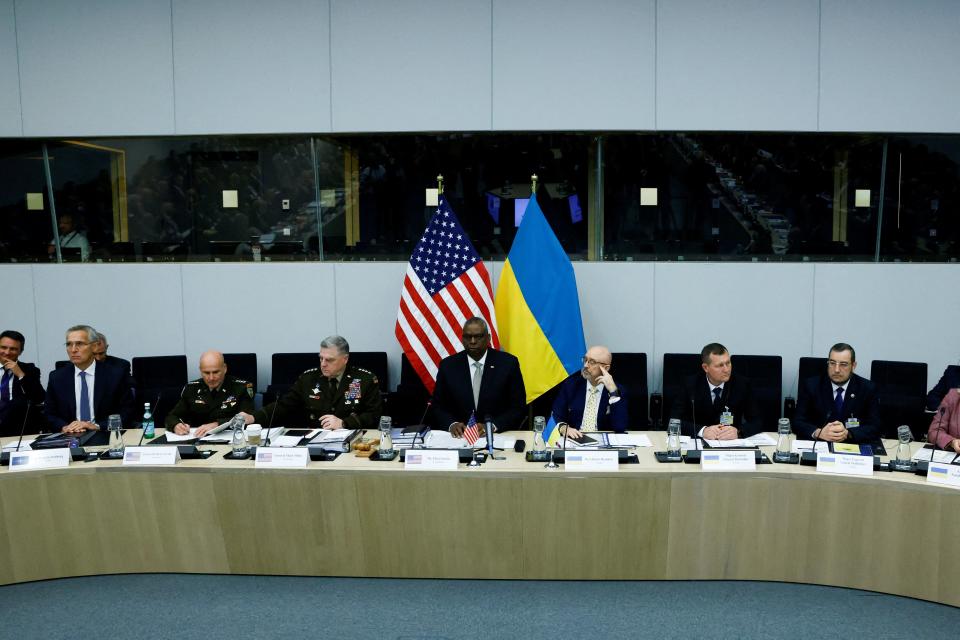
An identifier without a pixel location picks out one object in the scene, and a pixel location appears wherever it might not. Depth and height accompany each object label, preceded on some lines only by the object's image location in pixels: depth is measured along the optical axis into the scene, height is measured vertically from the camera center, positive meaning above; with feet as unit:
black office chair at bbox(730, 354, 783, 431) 18.49 -3.07
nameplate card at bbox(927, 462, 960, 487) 10.58 -3.25
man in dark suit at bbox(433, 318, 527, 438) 14.82 -2.63
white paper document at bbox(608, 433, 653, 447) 12.78 -3.33
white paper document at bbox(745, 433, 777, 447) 12.64 -3.29
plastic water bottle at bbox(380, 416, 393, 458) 12.10 -3.06
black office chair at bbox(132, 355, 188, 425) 19.65 -3.18
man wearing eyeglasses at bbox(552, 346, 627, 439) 13.88 -2.85
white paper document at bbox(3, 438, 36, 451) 12.70 -3.35
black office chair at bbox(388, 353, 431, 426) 18.52 -3.81
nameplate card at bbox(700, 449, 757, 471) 11.37 -3.25
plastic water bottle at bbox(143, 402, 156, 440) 13.61 -3.18
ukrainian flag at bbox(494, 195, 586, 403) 18.70 -1.49
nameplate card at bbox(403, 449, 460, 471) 11.62 -3.29
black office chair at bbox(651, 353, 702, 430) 19.24 -3.03
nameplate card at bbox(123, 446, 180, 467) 12.01 -3.30
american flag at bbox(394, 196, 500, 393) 18.69 -1.06
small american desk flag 12.80 -3.18
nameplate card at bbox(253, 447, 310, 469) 11.80 -3.29
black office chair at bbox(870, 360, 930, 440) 16.80 -3.46
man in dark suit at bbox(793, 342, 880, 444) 13.20 -2.93
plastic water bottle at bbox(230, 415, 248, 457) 12.32 -3.16
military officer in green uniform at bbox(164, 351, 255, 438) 14.48 -2.89
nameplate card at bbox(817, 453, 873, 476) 11.11 -3.25
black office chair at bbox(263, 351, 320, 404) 19.72 -2.96
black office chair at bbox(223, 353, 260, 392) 19.77 -2.95
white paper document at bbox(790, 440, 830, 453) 12.16 -3.28
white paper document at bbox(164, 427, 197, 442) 13.37 -3.35
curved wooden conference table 11.18 -4.31
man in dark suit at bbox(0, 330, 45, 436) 15.26 -2.75
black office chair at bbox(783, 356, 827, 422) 18.86 -2.94
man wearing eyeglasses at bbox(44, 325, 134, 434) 14.82 -2.80
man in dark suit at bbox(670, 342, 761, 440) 13.65 -2.84
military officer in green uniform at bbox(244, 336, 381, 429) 14.85 -2.92
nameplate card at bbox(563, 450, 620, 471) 11.43 -3.26
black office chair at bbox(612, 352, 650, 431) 18.93 -3.07
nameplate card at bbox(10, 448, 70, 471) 11.93 -3.34
